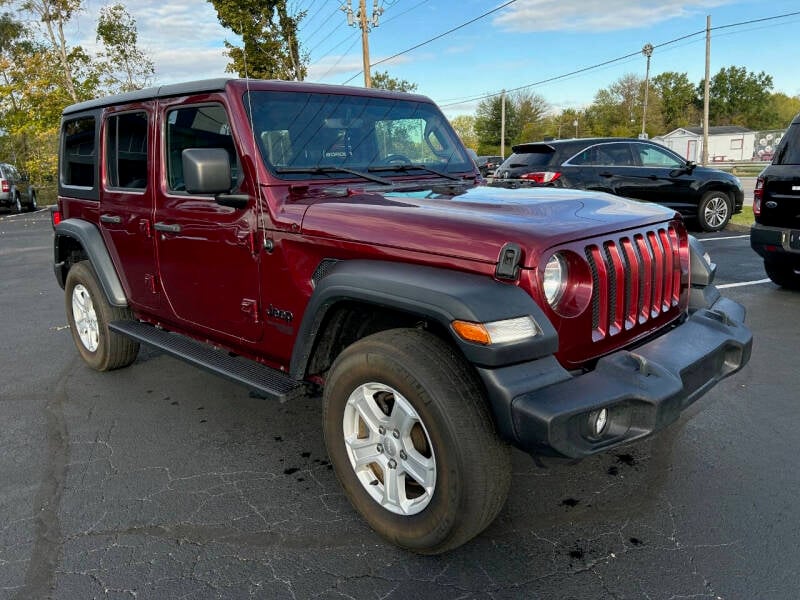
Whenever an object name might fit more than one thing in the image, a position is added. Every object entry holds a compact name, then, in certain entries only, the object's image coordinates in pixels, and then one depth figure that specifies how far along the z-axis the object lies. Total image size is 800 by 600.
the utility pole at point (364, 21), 24.99
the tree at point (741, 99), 110.50
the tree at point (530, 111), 84.56
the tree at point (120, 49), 29.39
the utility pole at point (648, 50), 57.64
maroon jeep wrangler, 2.24
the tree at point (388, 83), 58.47
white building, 81.19
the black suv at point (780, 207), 6.12
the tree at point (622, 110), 87.12
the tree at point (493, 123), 82.44
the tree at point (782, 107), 111.18
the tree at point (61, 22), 28.39
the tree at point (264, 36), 22.11
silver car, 20.69
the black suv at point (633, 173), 10.62
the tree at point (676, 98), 107.56
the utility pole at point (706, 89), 34.07
